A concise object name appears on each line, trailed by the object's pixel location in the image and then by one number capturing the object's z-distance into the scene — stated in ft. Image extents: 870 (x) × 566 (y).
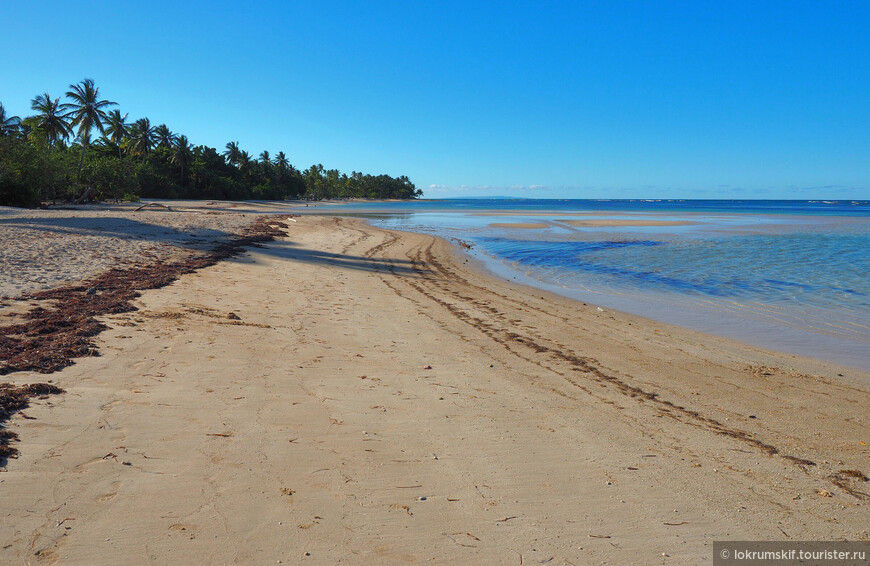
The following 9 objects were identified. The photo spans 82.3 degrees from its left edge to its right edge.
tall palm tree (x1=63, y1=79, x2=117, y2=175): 159.74
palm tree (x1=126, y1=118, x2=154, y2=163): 227.40
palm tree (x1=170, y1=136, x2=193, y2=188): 238.13
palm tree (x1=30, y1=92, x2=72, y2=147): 167.94
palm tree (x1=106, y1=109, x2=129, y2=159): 209.03
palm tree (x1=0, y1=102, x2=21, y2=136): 150.18
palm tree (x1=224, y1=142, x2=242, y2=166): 310.24
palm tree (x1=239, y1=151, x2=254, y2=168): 307.37
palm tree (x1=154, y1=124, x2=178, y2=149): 255.50
